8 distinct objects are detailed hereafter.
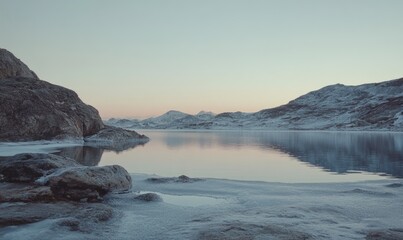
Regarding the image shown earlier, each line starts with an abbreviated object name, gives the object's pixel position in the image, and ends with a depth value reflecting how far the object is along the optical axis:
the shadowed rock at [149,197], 12.76
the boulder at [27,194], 11.54
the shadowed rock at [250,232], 8.29
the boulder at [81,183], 12.66
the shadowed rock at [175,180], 17.09
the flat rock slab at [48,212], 9.56
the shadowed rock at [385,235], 8.24
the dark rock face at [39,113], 43.91
